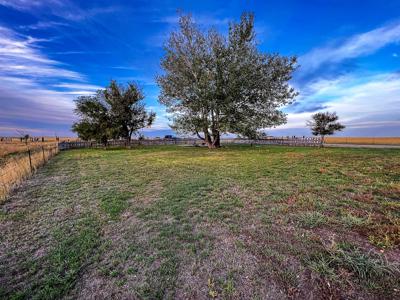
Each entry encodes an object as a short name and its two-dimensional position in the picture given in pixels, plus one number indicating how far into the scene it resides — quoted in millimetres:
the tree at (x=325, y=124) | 21933
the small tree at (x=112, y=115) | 24328
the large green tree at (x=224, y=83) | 16391
